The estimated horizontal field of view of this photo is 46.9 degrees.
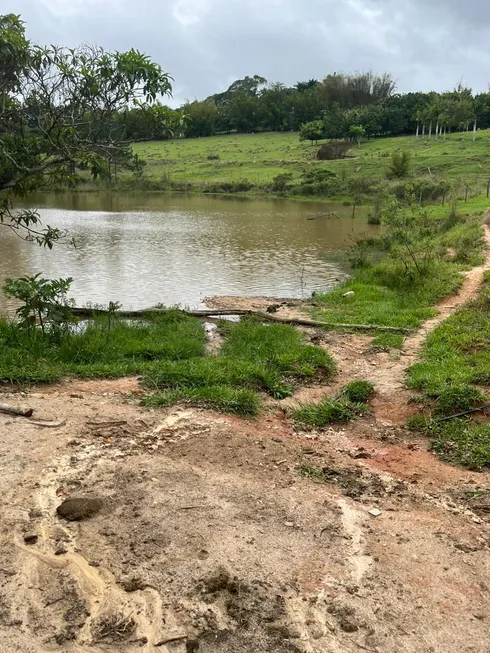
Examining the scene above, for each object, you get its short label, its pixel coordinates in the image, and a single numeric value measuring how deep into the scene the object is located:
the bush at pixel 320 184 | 53.53
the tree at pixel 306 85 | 113.44
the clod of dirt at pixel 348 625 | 3.22
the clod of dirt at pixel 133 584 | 3.45
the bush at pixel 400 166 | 49.69
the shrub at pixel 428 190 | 39.09
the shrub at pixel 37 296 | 8.05
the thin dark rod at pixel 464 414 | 6.30
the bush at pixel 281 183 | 56.78
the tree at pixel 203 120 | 94.44
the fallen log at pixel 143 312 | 11.76
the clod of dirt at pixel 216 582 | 3.46
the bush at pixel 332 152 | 67.19
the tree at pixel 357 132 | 72.62
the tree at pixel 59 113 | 6.25
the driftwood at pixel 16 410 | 5.77
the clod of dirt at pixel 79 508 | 4.11
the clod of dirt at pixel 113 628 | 3.09
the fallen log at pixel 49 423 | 5.62
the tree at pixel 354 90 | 99.22
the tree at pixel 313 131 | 77.25
